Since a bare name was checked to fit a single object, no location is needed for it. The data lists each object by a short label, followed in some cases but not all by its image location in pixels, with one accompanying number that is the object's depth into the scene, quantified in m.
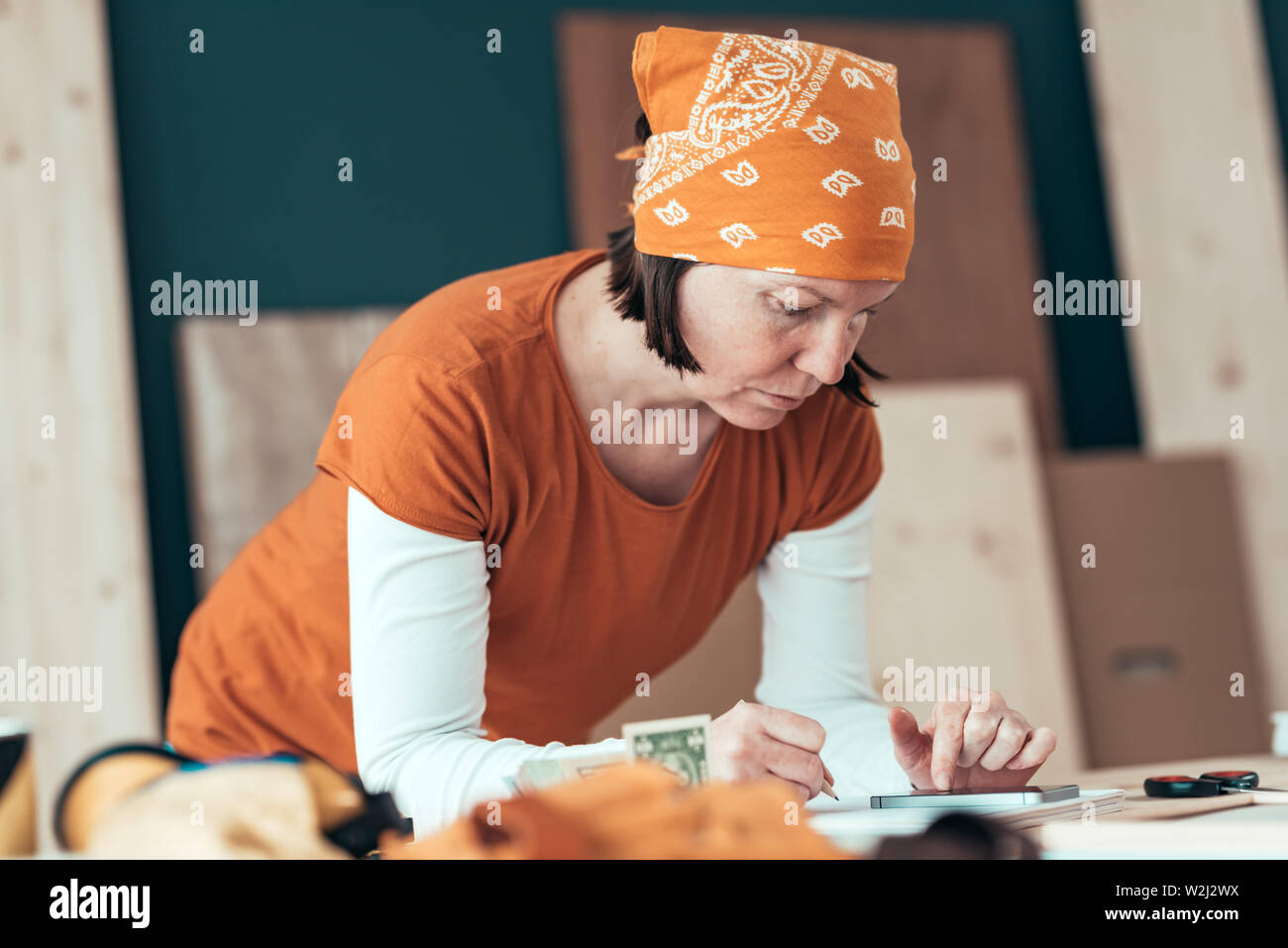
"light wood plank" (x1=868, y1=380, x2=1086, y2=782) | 3.08
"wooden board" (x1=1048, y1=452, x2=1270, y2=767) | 3.17
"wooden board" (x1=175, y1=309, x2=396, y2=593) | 2.92
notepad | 0.88
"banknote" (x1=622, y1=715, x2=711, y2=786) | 0.84
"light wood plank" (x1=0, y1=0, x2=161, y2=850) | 2.79
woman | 1.12
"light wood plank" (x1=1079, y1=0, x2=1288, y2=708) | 3.43
